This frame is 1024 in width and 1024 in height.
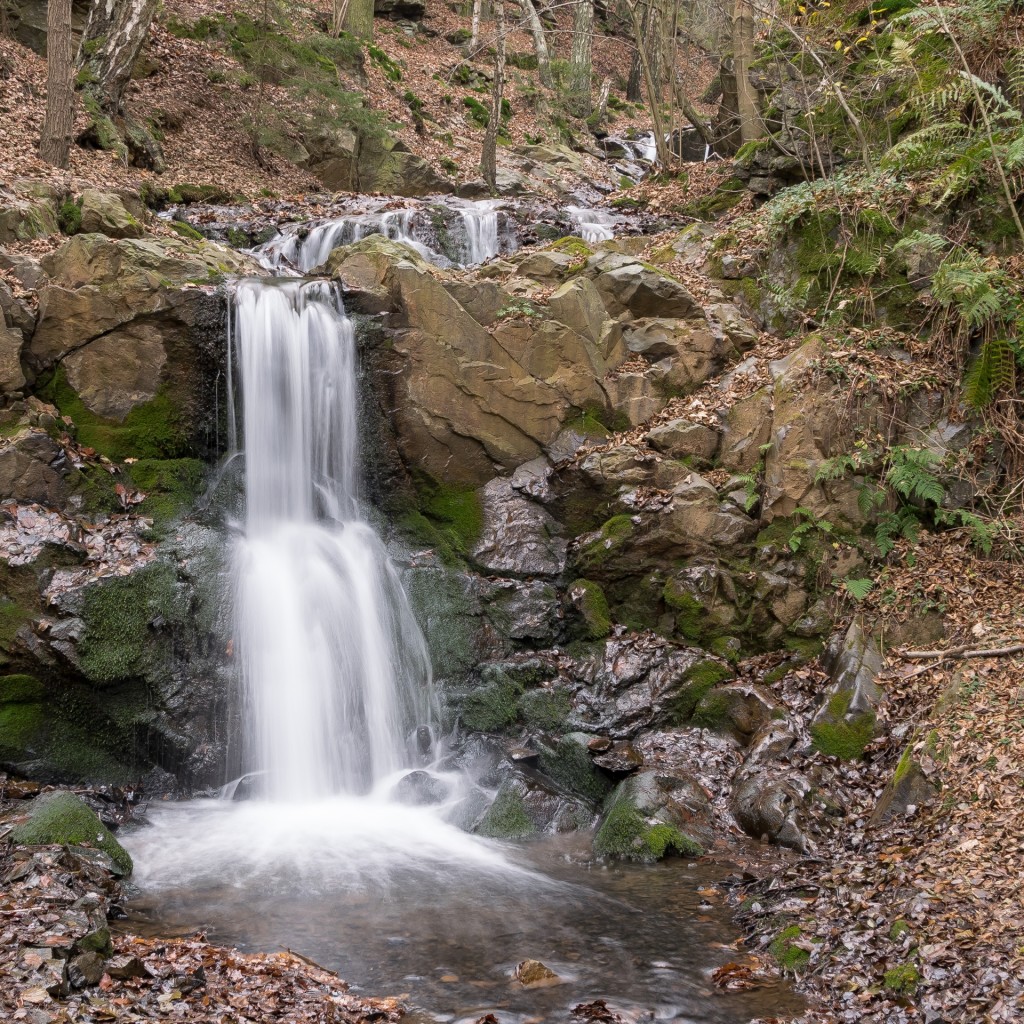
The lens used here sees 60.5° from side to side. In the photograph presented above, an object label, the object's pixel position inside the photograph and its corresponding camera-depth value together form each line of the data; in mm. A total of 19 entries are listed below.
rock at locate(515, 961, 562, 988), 5043
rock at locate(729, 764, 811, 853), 6841
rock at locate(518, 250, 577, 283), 11781
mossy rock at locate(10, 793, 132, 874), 5852
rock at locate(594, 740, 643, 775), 7918
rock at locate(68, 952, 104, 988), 4352
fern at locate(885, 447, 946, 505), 8328
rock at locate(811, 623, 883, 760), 7383
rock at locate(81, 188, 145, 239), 10578
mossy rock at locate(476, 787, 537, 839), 7480
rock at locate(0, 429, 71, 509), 8047
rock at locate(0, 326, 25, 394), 8453
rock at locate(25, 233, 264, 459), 9062
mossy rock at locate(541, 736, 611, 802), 7945
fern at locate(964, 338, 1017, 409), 8414
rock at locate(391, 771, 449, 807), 7946
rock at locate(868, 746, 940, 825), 6121
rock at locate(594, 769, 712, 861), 7023
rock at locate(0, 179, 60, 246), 9812
